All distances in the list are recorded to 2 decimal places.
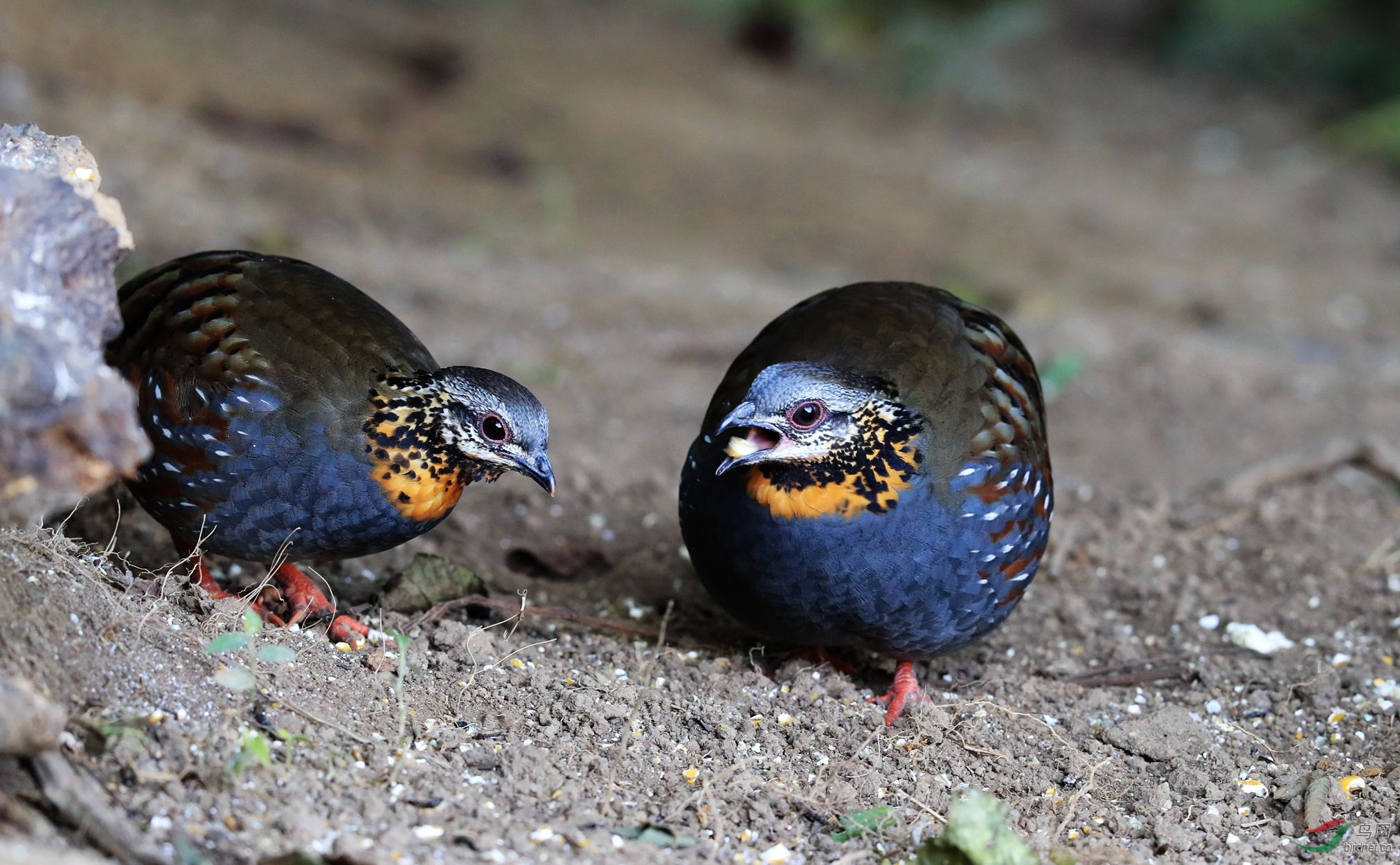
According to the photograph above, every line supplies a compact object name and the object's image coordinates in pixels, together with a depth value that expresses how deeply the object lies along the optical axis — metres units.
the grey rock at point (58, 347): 5.36
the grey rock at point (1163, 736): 7.84
